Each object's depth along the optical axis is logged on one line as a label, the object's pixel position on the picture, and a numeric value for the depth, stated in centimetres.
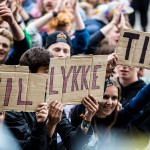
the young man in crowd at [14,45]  805
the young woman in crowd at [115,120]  756
